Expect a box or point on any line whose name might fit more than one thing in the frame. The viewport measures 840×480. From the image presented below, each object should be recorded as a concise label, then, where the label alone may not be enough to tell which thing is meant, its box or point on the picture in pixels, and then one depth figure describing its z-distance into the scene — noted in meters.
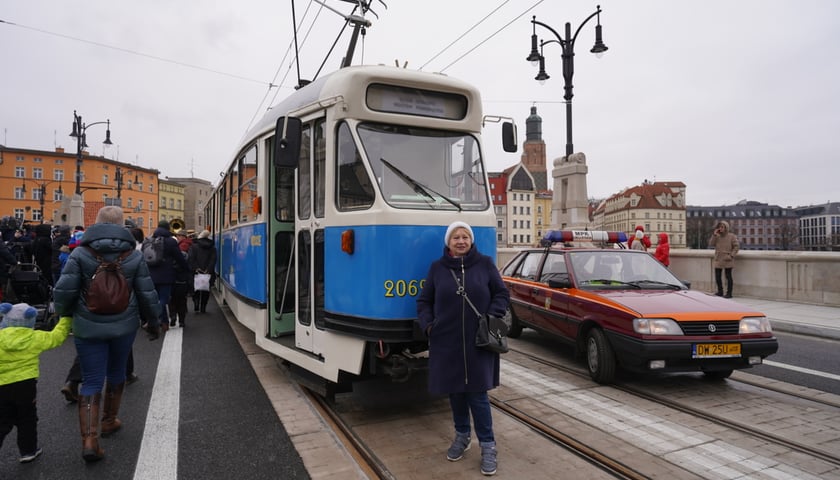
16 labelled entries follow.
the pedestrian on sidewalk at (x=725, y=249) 13.28
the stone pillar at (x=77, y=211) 22.38
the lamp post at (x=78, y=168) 22.55
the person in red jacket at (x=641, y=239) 11.92
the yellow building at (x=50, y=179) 77.69
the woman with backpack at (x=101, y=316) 3.93
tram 4.48
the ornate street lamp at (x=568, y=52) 16.11
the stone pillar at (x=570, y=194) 17.98
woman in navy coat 3.82
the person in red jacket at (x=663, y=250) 13.14
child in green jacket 3.66
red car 5.53
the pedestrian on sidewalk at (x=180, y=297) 9.57
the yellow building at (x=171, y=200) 97.00
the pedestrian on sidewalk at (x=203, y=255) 10.70
